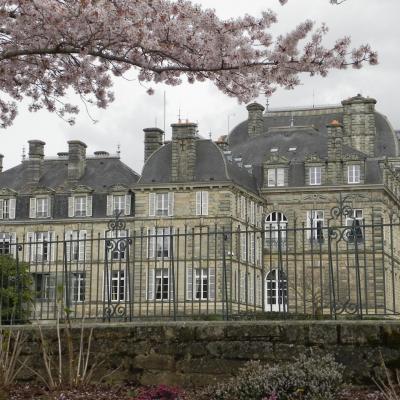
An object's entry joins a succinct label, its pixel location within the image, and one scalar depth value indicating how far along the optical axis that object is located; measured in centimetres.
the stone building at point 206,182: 6106
